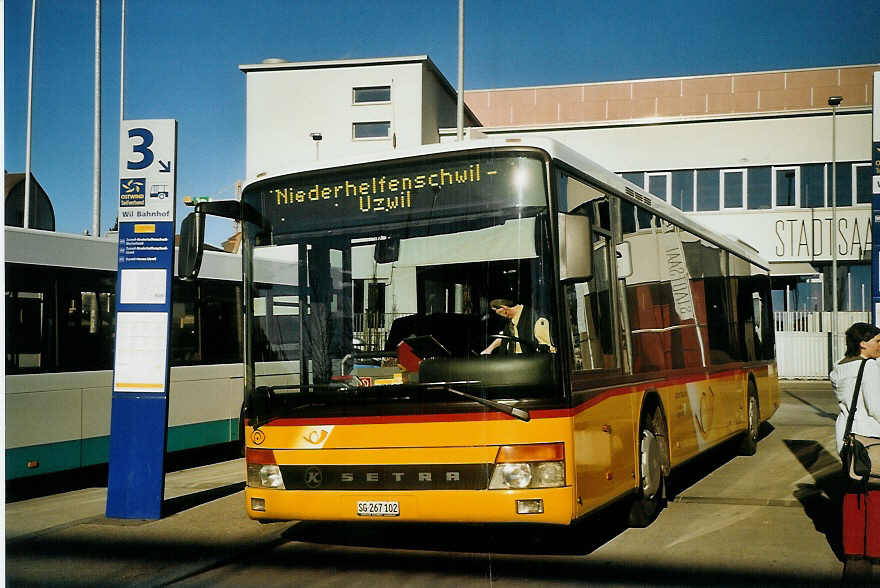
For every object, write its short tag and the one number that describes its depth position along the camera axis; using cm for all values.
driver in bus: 609
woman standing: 689
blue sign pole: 871
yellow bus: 609
